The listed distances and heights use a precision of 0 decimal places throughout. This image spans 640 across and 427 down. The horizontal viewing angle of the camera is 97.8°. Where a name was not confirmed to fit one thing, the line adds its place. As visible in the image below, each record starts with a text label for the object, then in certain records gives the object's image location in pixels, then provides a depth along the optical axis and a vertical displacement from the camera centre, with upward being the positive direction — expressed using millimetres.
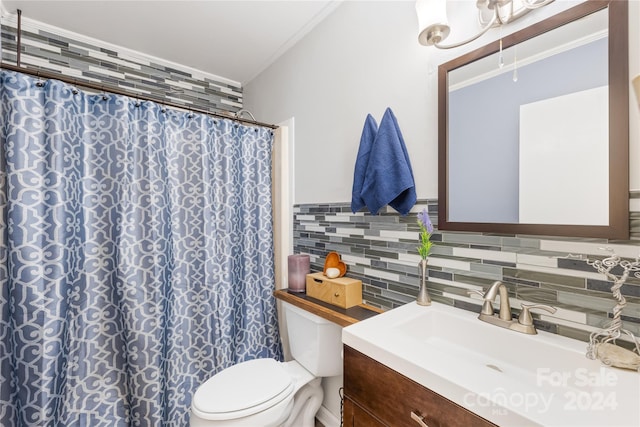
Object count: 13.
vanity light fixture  950 +710
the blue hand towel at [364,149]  1338 +314
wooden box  1386 -395
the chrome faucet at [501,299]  937 -290
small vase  1160 -312
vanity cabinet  664 -514
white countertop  564 -396
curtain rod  1204 +624
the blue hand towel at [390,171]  1217 +189
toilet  1178 -810
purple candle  1702 -360
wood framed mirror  788 +272
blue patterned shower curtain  1226 -220
